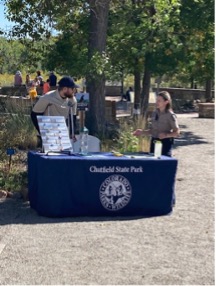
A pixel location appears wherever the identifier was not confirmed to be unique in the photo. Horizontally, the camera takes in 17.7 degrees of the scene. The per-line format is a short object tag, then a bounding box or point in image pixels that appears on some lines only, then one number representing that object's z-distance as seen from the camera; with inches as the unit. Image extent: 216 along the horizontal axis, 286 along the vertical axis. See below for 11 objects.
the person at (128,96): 1273.4
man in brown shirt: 378.9
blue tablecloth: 340.5
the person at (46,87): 935.8
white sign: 353.1
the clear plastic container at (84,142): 361.1
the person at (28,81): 1110.1
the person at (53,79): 950.9
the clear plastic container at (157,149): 350.6
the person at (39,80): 1148.7
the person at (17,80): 1214.3
